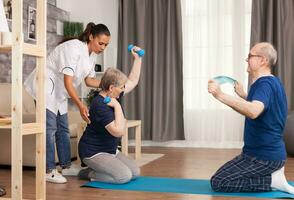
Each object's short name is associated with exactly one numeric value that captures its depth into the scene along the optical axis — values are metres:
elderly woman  2.88
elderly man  2.61
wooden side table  4.13
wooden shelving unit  2.01
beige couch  3.54
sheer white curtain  5.30
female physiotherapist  3.08
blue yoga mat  2.67
